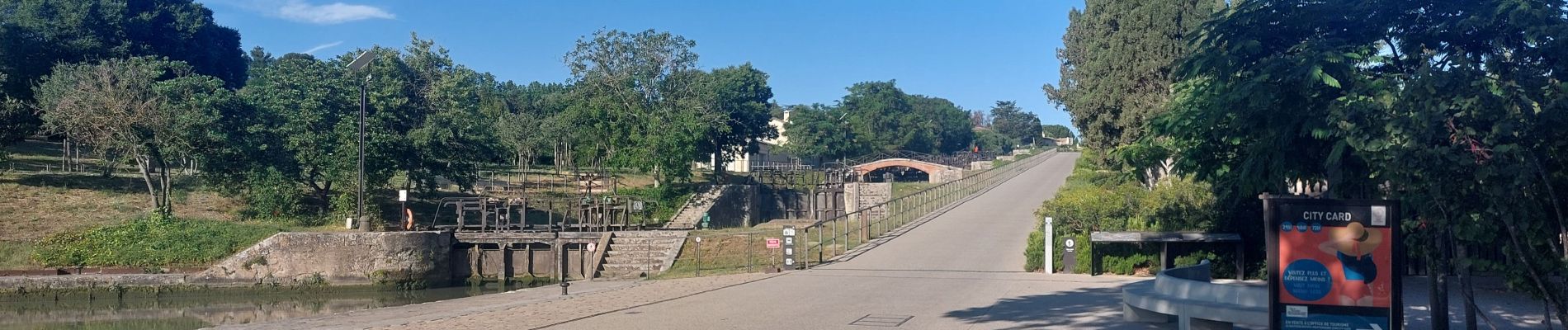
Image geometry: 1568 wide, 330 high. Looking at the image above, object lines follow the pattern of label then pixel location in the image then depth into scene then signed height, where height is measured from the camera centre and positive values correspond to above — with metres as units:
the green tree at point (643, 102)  52.44 +3.76
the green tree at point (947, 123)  118.25 +5.88
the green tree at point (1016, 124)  155.62 +7.55
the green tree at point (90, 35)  49.34 +7.10
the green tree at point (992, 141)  133.74 +4.28
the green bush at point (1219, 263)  22.34 -1.84
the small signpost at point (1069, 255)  23.44 -1.77
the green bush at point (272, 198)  41.09 -1.06
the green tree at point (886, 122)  100.44 +4.97
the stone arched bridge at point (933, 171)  64.62 +0.24
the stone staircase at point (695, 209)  49.38 -1.73
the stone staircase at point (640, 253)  34.25 -2.69
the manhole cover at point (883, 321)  15.28 -2.15
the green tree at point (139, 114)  39.56 +2.10
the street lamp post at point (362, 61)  48.42 +5.20
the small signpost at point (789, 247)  25.58 -1.79
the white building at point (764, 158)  84.87 +1.32
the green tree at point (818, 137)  81.94 +2.89
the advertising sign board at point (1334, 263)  9.93 -0.83
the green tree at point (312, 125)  42.09 +1.83
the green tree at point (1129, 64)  32.94 +3.57
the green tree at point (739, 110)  65.38 +4.26
